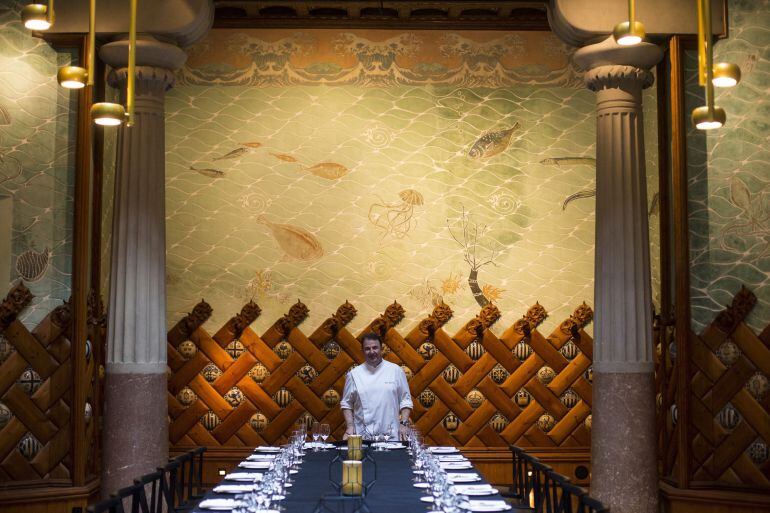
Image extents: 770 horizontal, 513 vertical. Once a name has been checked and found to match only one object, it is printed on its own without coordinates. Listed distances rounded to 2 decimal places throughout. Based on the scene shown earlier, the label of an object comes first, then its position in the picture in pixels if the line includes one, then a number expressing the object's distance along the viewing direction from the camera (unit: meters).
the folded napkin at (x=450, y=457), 5.87
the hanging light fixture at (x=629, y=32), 4.43
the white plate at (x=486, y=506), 4.18
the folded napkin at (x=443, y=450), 6.26
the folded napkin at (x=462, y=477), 5.00
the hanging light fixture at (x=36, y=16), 4.53
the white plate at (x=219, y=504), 4.24
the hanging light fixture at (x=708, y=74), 4.48
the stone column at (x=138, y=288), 6.54
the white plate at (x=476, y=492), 4.61
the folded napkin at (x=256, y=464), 5.48
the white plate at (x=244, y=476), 5.01
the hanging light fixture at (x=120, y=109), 4.76
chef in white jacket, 7.20
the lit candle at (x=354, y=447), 5.52
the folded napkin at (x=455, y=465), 5.49
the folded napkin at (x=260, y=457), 5.84
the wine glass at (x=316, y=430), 6.09
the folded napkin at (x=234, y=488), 4.59
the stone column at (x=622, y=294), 6.46
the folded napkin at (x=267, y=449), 6.29
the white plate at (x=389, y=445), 6.40
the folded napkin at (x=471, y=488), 4.67
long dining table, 4.29
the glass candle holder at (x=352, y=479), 4.47
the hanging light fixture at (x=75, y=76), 4.68
